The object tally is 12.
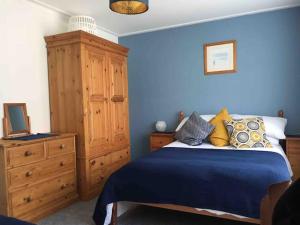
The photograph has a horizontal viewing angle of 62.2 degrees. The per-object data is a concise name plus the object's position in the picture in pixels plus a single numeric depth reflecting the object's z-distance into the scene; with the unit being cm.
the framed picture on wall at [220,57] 371
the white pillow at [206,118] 360
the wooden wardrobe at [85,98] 298
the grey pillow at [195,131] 321
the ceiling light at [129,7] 219
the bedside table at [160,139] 384
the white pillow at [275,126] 312
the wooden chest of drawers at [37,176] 224
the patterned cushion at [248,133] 290
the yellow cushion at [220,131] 312
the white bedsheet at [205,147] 198
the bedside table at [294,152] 305
